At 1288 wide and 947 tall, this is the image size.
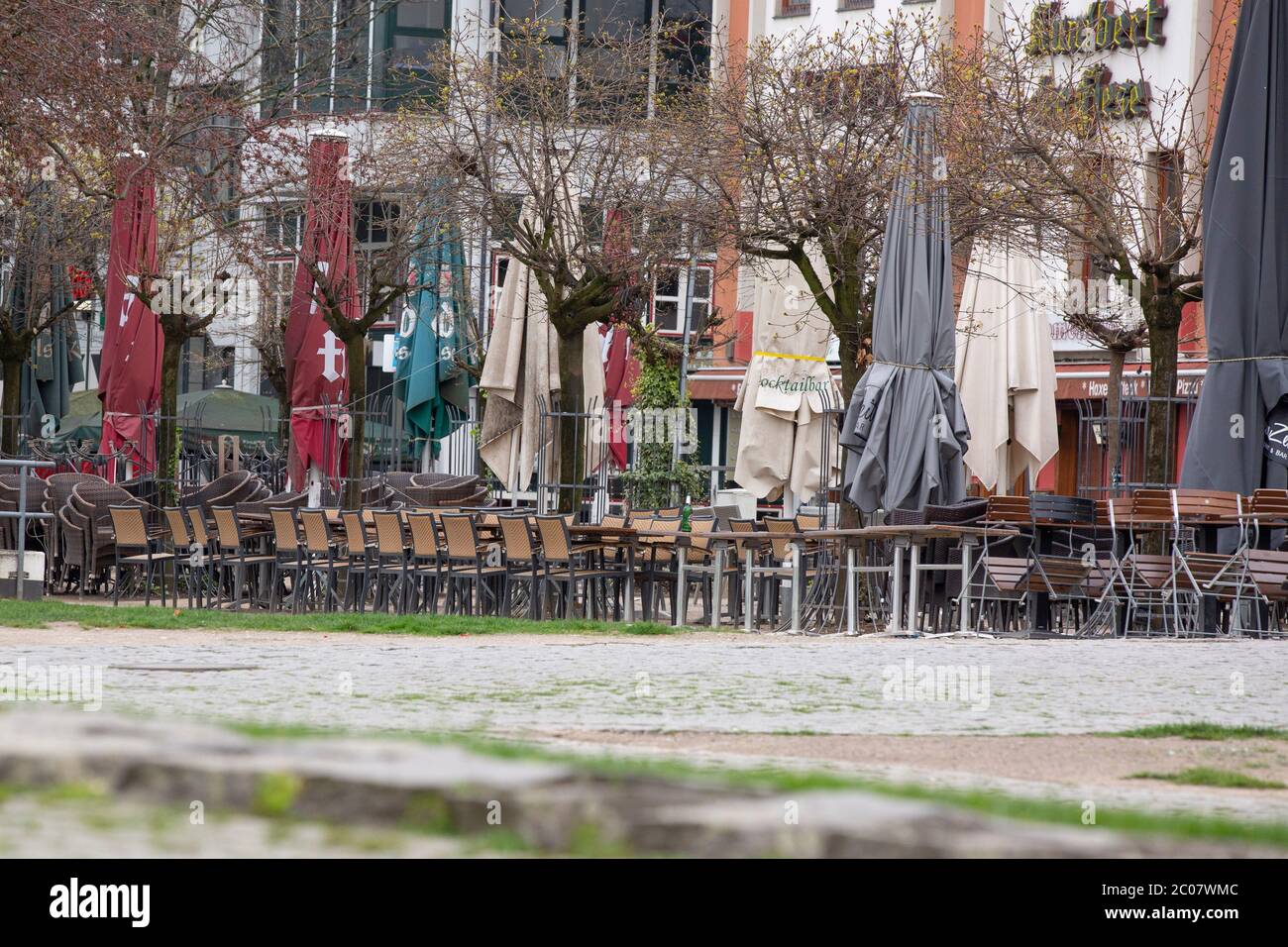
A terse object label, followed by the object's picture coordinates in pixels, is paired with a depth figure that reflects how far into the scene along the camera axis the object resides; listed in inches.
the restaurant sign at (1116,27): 1305.4
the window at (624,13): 1619.1
